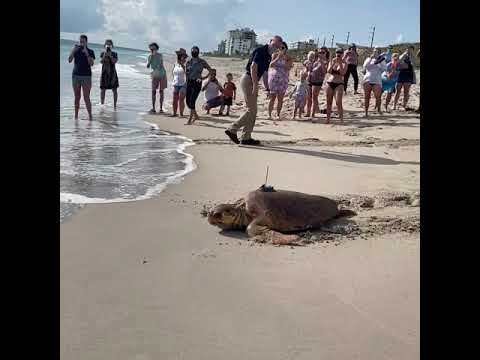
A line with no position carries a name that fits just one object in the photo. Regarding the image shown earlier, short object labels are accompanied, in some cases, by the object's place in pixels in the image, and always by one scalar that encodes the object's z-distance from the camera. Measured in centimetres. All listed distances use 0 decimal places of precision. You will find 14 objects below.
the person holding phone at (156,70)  1042
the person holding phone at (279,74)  977
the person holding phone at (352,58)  1148
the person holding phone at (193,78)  920
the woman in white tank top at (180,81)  1012
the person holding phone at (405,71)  1125
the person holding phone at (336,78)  857
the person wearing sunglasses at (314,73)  994
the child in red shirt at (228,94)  1141
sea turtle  329
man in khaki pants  677
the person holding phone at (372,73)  1009
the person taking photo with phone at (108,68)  1024
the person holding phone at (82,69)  870
